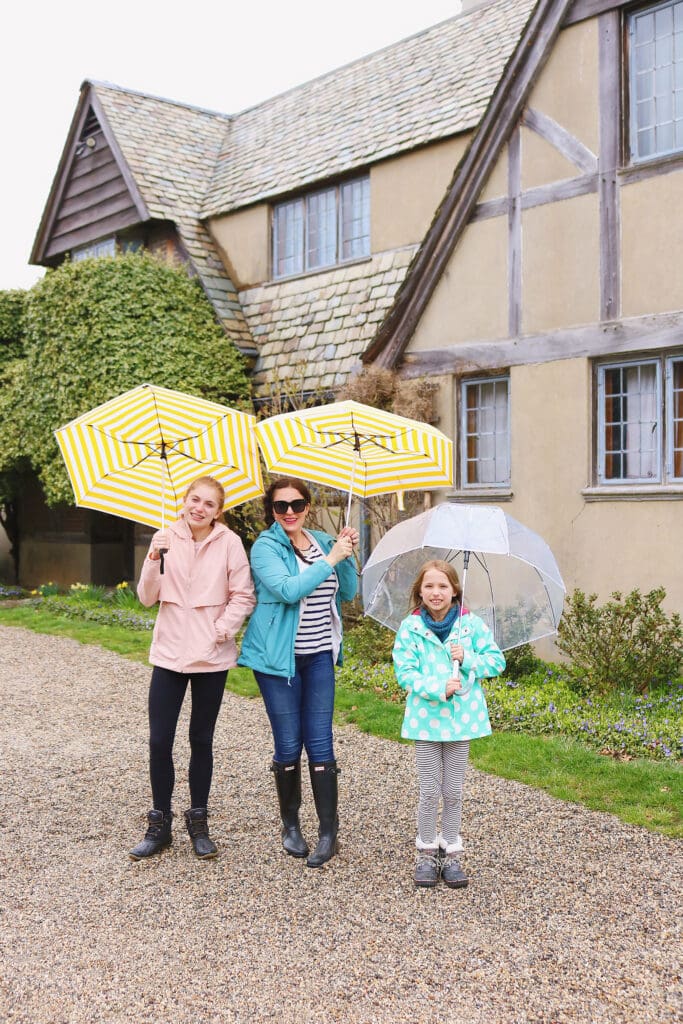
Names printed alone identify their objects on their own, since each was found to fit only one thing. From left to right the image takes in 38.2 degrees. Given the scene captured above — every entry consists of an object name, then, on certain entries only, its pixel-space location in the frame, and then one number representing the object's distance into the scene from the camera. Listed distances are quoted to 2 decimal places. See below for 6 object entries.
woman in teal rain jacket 4.79
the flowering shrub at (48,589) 16.78
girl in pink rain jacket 4.85
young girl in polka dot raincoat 4.57
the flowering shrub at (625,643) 8.09
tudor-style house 9.03
